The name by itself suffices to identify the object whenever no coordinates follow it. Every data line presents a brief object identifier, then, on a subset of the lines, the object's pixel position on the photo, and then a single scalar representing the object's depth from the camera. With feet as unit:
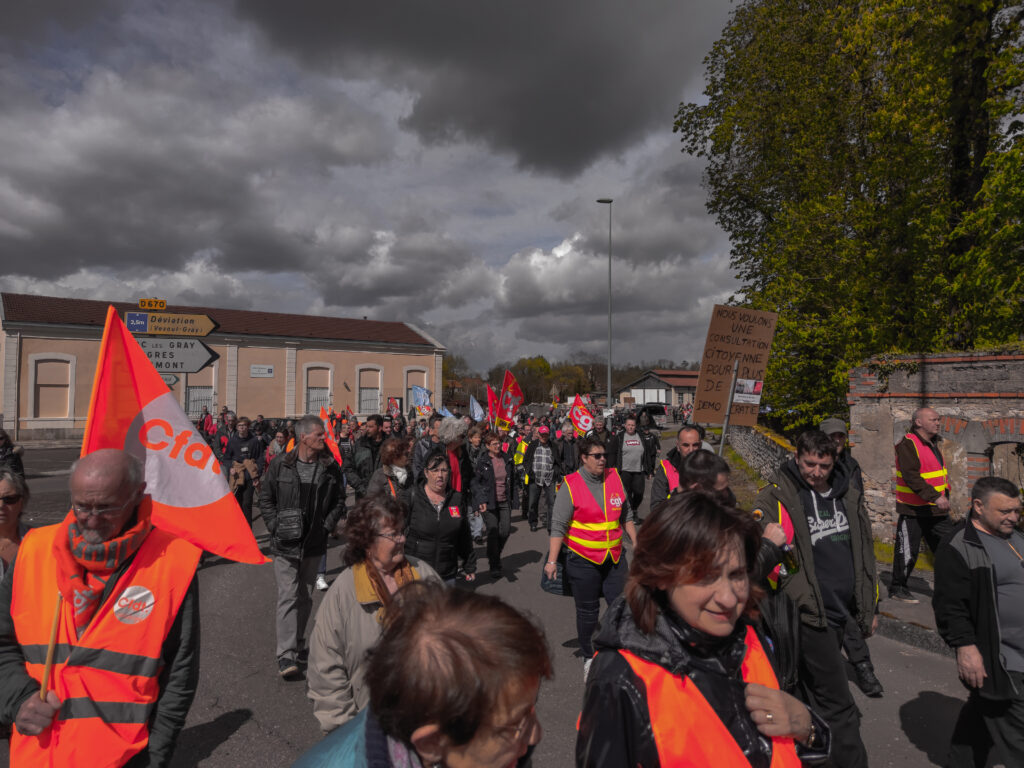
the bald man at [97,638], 6.48
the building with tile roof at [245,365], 108.78
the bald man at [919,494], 19.24
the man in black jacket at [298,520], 15.84
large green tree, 31.50
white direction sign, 24.58
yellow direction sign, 23.63
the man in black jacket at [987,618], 9.88
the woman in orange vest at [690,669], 5.15
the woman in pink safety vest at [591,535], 15.21
